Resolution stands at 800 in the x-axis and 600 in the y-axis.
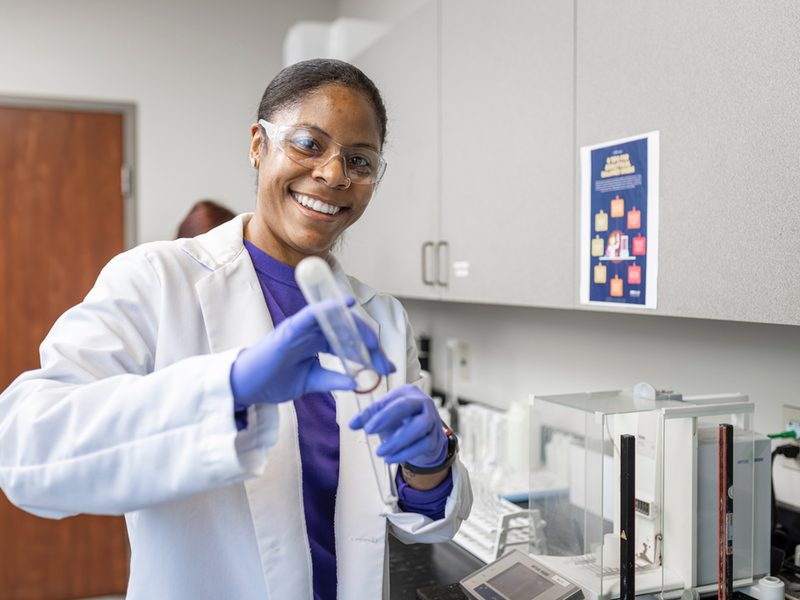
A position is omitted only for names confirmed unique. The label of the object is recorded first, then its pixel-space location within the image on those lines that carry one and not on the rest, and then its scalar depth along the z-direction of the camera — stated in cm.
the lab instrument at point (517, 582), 120
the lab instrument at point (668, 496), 127
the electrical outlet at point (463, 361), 274
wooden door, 310
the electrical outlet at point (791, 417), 146
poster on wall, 136
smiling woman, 80
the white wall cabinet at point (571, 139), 114
